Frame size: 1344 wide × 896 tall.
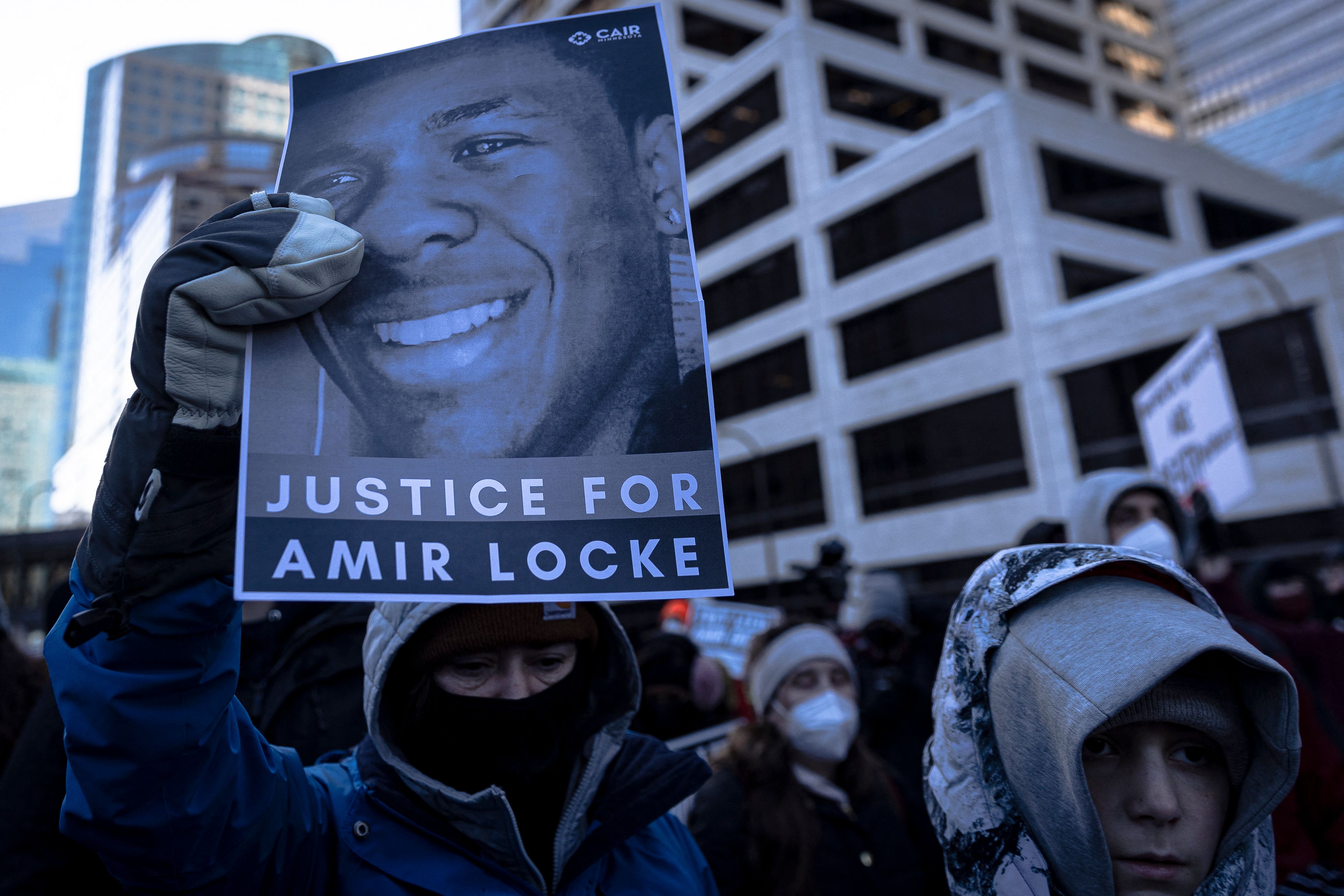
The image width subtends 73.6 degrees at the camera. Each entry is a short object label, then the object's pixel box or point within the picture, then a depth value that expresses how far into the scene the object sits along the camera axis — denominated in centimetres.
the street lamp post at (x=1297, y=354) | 1802
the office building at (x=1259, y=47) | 6900
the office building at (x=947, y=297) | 2002
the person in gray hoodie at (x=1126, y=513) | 335
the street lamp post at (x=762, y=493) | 2822
